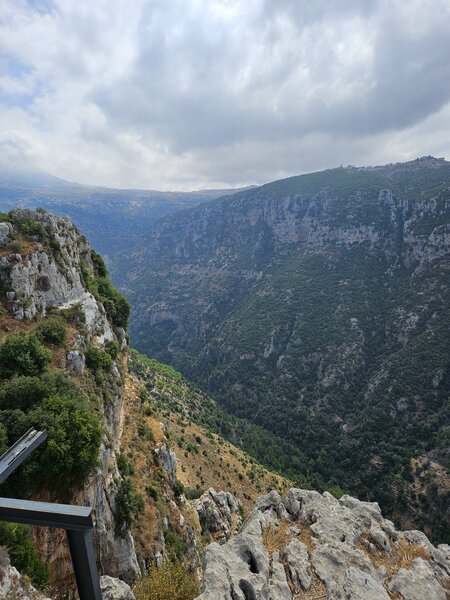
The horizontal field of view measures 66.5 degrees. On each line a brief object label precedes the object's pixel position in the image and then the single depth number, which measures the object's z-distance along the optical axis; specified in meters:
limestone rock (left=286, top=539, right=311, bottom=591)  15.20
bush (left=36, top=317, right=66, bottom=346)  25.27
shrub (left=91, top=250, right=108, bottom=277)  43.96
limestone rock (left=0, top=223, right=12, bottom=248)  29.20
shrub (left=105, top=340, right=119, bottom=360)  31.88
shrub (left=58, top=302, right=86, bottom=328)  29.20
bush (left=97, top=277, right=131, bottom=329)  39.00
